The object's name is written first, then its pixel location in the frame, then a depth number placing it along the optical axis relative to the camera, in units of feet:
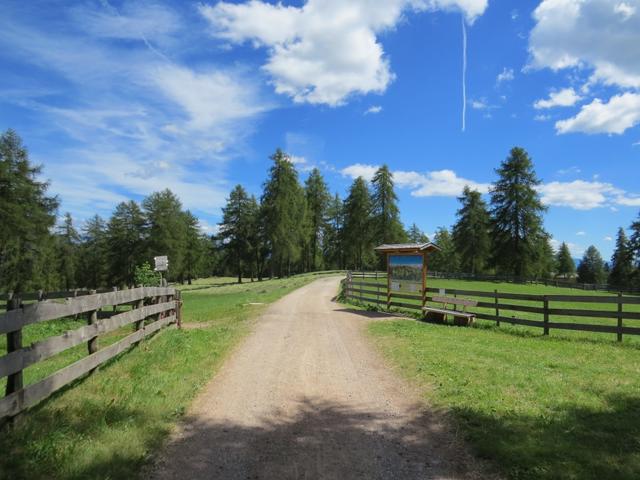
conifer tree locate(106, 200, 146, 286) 184.75
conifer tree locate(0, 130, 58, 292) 113.09
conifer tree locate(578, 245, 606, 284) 337.72
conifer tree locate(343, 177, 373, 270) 207.31
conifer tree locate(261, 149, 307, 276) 172.76
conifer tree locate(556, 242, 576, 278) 364.56
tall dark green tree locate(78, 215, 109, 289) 229.66
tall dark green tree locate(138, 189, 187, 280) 179.73
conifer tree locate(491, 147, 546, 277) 172.76
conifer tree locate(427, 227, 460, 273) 285.43
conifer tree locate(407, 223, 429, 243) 295.69
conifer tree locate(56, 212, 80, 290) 196.11
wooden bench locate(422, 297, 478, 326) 45.73
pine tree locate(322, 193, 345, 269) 230.07
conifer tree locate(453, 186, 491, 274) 199.52
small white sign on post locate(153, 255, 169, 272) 49.75
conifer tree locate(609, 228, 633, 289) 204.48
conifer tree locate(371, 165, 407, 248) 197.88
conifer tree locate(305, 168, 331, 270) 221.87
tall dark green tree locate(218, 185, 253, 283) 218.79
